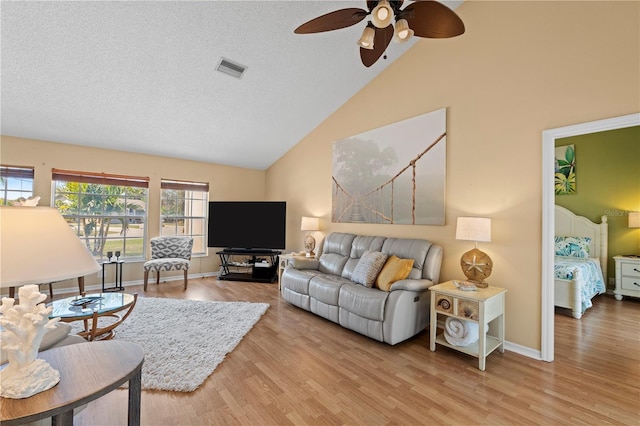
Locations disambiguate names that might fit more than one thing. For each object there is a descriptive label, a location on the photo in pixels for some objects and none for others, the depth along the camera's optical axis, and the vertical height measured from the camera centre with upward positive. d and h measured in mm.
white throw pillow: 3305 -576
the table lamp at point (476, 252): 2777 -319
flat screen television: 5617 -150
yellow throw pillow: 3127 -587
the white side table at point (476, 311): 2504 -835
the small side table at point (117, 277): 4766 -1066
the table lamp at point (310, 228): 5023 -173
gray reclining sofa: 2873 -802
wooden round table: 996 -671
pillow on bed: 4574 -391
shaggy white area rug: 2303 -1258
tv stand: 5594 -963
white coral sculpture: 1041 -491
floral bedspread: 3762 -690
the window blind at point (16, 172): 4191 +615
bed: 3705 -573
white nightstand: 4270 -798
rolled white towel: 2670 -1051
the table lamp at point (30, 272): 944 -200
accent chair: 4867 -717
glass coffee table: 2545 -901
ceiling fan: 1796 +1349
